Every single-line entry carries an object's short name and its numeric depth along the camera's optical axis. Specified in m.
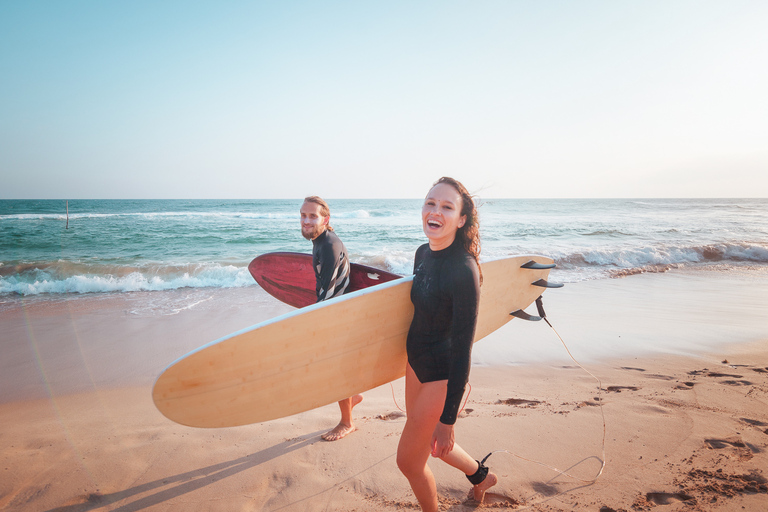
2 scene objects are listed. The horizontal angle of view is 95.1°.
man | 2.40
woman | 1.34
